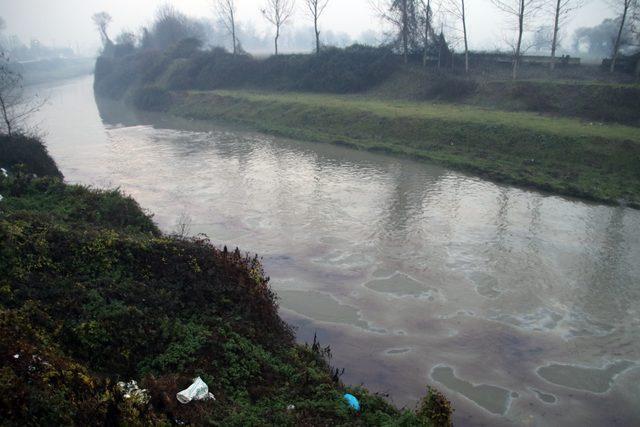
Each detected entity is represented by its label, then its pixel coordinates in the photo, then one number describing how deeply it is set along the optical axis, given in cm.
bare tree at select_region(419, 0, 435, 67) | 4091
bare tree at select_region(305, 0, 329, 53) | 4712
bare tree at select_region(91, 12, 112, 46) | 9542
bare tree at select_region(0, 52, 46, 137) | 2186
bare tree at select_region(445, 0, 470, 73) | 3812
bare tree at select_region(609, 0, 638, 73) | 3196
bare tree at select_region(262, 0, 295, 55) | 5432
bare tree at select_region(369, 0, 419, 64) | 4256
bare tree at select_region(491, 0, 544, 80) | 3428
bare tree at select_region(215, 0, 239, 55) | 5471
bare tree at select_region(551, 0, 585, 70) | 3469
